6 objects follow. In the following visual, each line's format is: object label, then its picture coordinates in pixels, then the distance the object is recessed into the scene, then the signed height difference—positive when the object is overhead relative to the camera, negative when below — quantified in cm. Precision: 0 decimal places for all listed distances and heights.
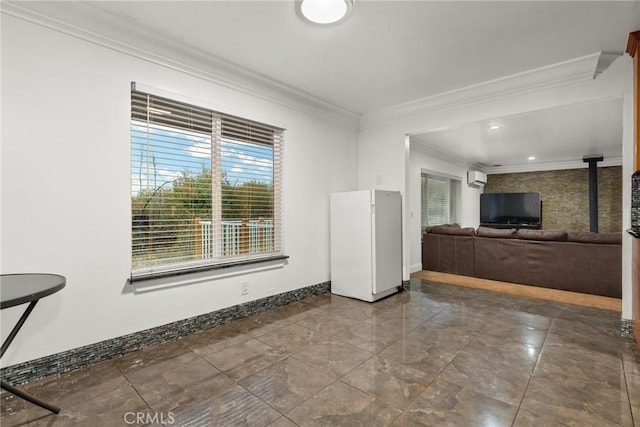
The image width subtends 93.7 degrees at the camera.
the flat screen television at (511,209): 780 +6
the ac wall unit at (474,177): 752 +87
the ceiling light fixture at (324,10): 200 +139
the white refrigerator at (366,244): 360 -40
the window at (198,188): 245 +24
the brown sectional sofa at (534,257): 381 -66
